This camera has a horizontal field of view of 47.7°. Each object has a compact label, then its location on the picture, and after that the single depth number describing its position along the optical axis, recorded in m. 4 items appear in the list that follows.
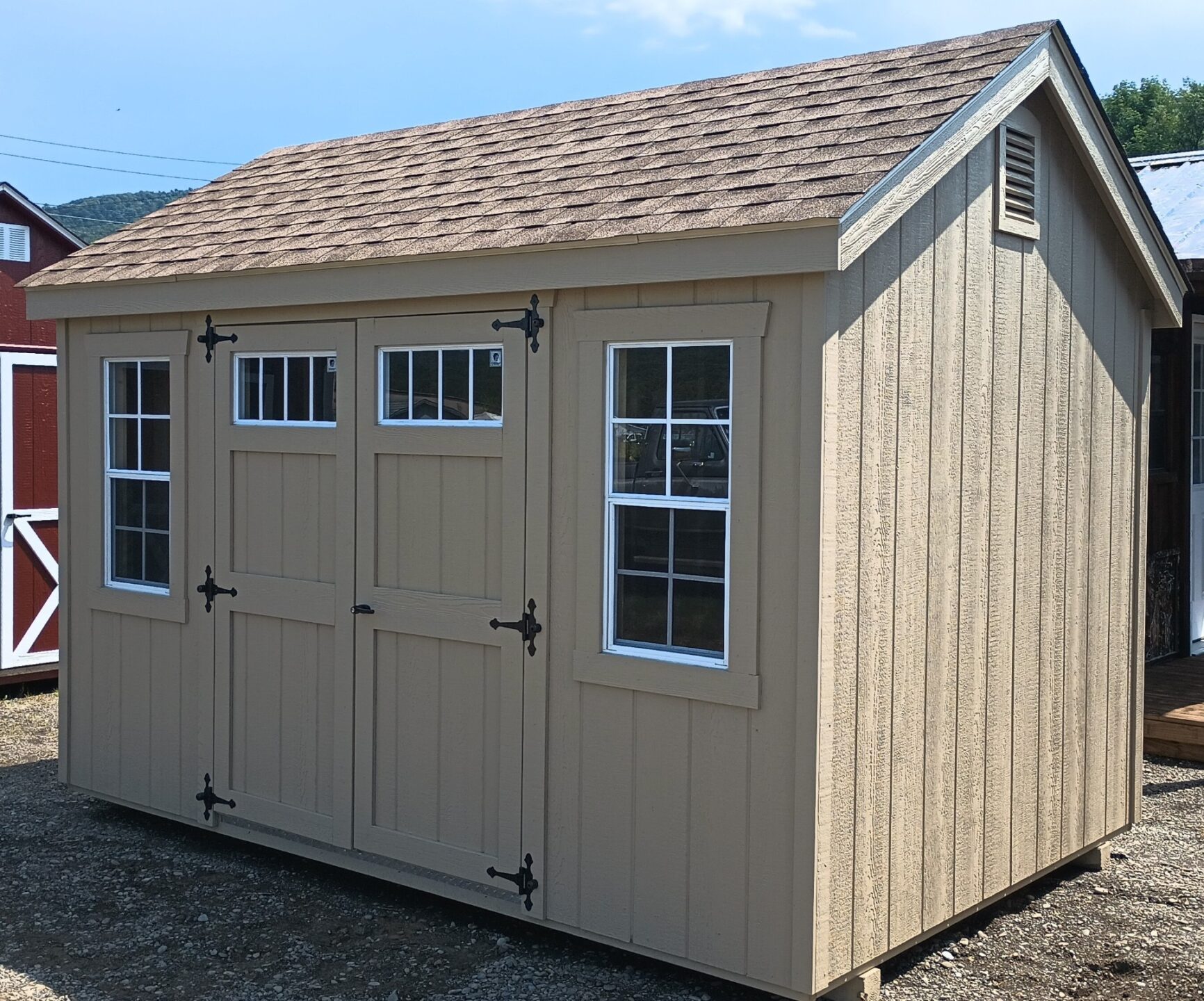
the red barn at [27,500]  8.91
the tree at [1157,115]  46.88
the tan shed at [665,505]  4.09
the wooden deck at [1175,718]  7.25
